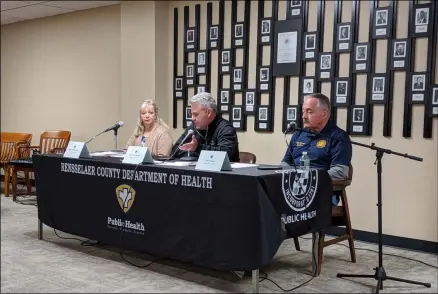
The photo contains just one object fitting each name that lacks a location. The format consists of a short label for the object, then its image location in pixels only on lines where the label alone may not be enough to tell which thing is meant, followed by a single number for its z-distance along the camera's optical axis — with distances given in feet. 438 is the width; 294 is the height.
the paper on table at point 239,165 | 9.75
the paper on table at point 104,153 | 12.35
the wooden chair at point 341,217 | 10.13
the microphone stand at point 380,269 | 8.99
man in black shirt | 11.52
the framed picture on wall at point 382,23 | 12.69
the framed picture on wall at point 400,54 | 12.45
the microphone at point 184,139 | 11.21
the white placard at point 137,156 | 10.08
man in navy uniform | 10.41
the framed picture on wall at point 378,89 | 12.85
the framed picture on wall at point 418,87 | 12.23
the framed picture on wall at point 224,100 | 16.14
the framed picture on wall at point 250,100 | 15.47
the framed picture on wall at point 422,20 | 12.12
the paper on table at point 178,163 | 10.01
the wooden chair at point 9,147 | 19.53
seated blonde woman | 12.76
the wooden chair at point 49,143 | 20.07
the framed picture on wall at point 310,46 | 14.02
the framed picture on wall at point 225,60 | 16.01
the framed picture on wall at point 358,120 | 13.21
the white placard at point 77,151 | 11.41
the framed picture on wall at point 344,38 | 13.35
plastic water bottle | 9.30
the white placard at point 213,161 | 8.86
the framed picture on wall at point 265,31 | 15.01
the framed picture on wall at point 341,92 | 13.51
